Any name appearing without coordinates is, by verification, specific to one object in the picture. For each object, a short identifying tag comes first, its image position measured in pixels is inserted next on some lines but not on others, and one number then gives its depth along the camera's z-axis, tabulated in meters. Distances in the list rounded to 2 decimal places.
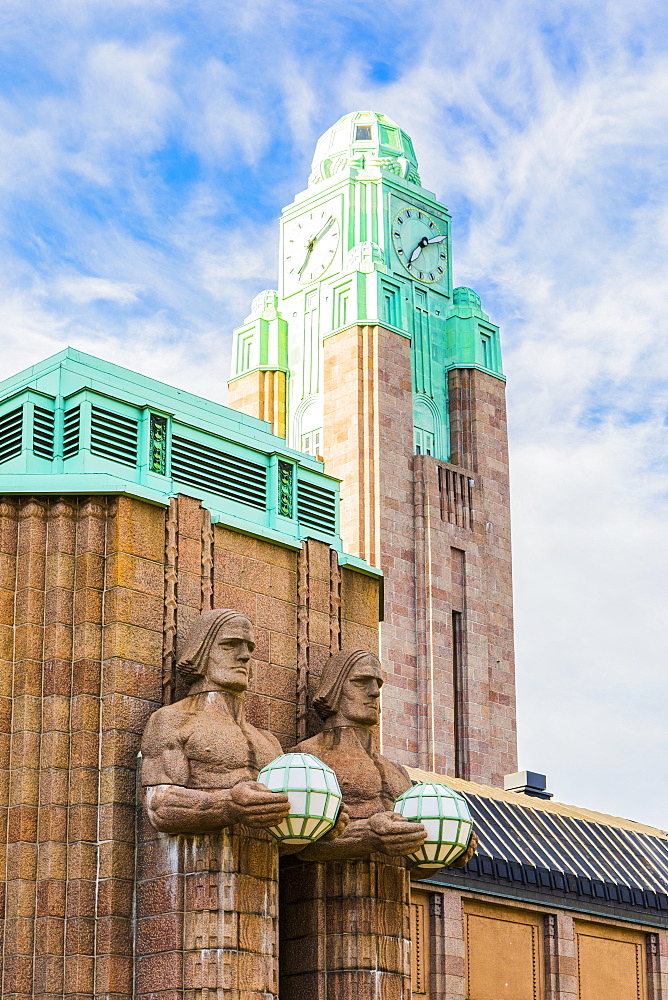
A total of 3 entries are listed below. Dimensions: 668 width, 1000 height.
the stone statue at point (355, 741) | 20.72
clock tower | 55.38
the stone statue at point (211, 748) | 18.30
